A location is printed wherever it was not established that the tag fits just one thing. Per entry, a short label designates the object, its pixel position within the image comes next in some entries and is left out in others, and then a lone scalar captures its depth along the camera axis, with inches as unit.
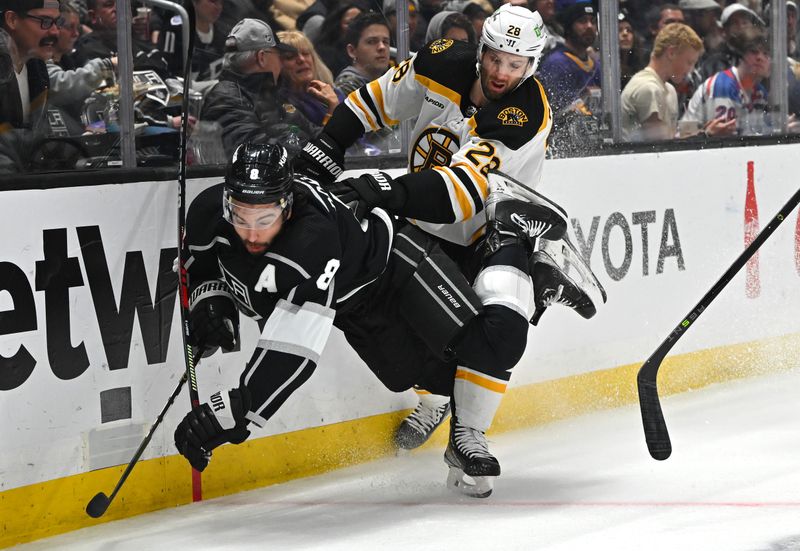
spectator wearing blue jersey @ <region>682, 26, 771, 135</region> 441.7
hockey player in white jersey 274.8
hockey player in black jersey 238.8
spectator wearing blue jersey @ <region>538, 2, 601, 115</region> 389.7
